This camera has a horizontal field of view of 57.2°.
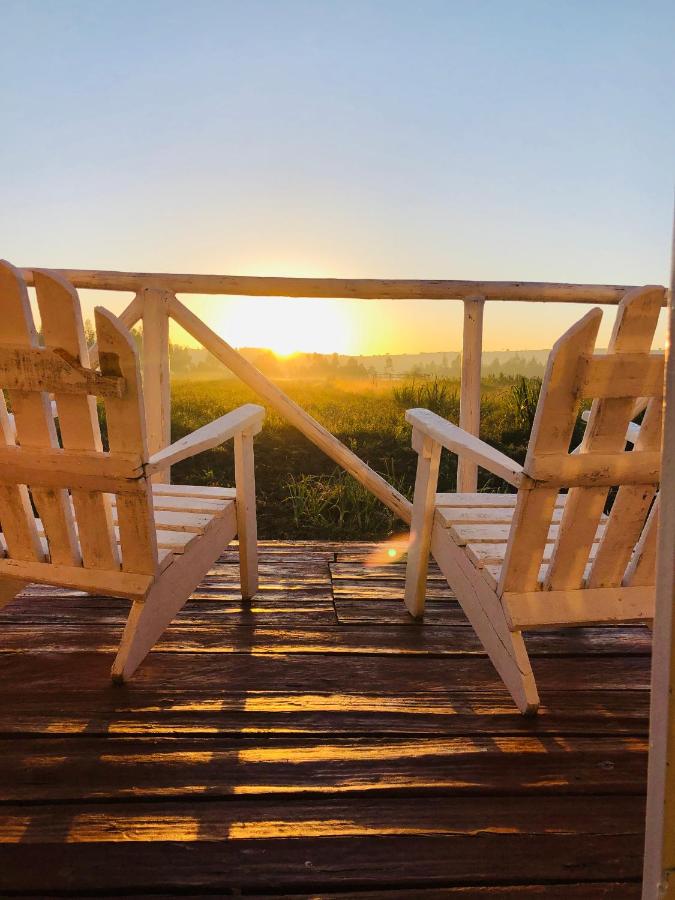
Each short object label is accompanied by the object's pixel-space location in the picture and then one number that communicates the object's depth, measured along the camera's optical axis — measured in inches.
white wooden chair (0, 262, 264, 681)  53.6
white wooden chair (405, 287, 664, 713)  50.1
